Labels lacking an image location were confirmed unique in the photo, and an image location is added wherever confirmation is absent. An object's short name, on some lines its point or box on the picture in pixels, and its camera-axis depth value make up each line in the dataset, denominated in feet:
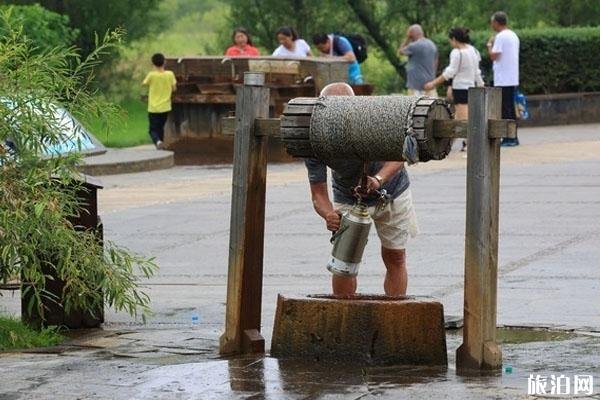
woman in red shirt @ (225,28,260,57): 78.33
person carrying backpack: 76.33
